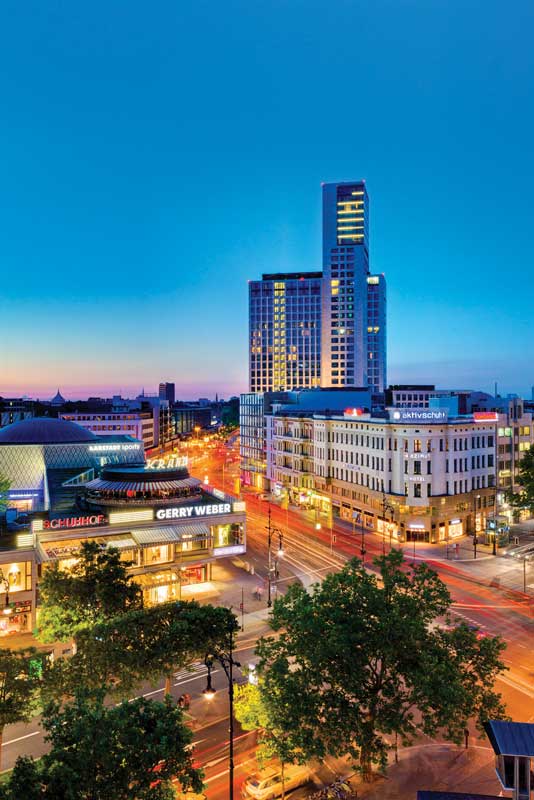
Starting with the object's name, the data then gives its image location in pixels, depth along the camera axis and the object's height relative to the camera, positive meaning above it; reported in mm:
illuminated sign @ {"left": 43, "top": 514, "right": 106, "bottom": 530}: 59938 -14461
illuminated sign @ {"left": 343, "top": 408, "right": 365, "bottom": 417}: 108631 -2983
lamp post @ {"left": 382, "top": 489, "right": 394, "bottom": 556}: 90444 -19077
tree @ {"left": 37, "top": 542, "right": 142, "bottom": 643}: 39625 -15347
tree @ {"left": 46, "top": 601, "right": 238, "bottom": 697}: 31016 -15093
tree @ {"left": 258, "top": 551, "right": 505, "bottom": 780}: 26844 -14531
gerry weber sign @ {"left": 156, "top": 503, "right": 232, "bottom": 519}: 65938 -14614
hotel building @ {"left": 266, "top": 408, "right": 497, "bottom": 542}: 91062 -13896
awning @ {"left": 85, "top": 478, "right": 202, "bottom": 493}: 70312 -11968
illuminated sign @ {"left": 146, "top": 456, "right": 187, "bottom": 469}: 77944 -9755
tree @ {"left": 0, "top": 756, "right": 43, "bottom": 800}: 19500 -14624
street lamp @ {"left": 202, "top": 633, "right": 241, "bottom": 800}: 24650 -17515
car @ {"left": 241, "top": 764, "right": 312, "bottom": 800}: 30266 -22923
